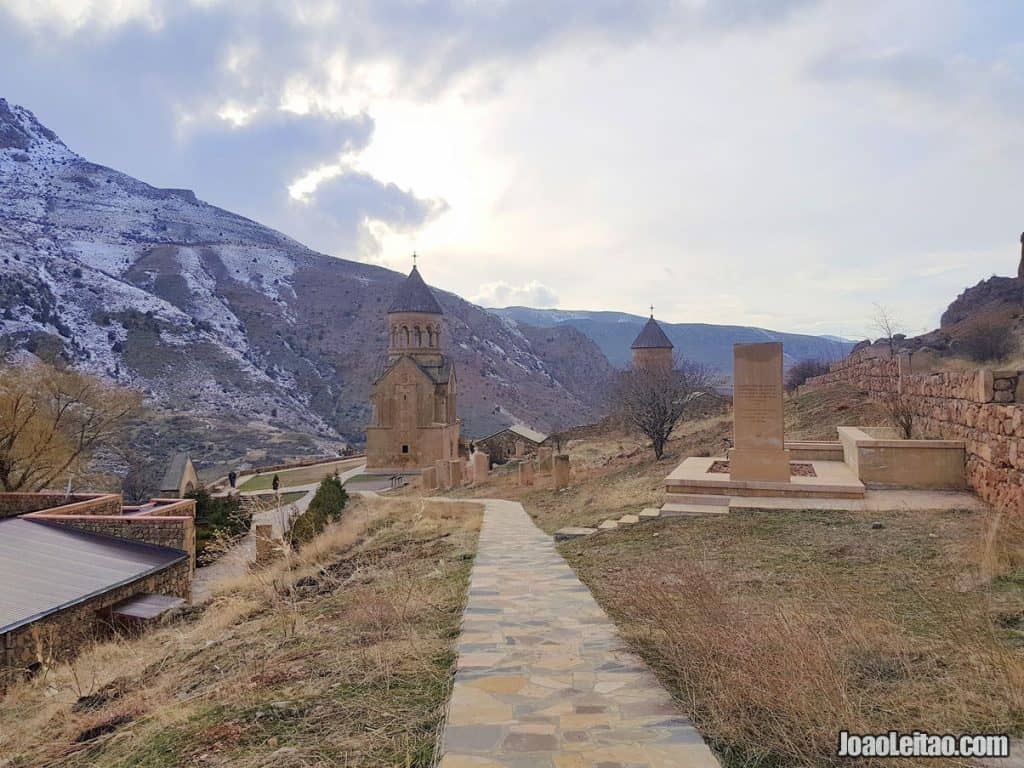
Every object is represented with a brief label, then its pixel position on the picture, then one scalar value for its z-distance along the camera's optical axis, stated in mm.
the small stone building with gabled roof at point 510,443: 31688
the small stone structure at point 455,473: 20781
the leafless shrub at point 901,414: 11094
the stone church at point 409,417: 33625
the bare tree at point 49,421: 20094
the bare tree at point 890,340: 22469
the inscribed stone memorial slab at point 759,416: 8961
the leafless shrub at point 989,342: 17188
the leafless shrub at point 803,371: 31381
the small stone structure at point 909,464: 8883
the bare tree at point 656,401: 17484
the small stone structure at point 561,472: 14414
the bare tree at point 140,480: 31766
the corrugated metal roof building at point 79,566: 8898
